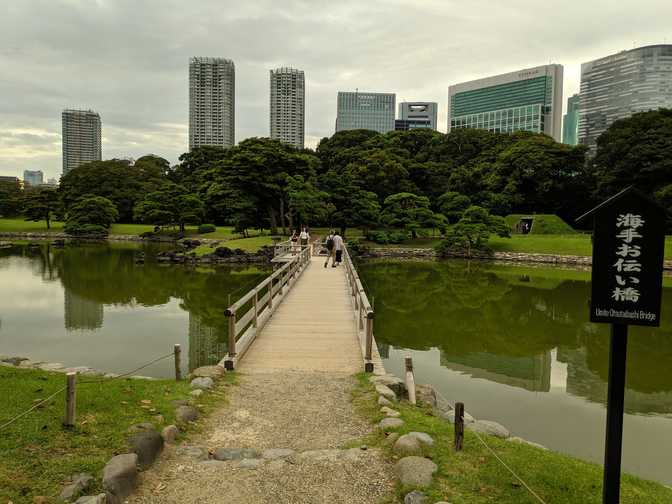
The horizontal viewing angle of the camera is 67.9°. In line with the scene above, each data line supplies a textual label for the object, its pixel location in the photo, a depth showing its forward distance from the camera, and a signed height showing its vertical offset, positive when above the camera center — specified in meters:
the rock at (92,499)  3.27 -1.86
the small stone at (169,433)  4.54 -1.96
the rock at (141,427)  4.40 -1.86
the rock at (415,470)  3.79 -1.92
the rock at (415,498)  3.54 -1.94
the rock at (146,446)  4.06 -1.89
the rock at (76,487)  3.35 -1.85
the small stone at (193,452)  4.35 -2.04
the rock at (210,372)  6.41 -1.97
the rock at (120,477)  3.52 -1.88
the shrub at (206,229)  45.34 -0.69
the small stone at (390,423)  4.83 -1.94
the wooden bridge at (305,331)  7.14 -1.94
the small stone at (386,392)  5.79 -1.96
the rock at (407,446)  4.25 -1.89
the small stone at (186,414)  5.01 -1.97
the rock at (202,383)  5.98 -1.97
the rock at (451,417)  6.33 -2.53
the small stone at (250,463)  4.18 -2.04
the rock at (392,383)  6.23 -1.97
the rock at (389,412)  5.18 -1.96
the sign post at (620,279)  3.23 -0.31
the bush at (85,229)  47.62 -1.08
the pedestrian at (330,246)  19.14 -0.87
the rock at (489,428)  5.91 -2.45
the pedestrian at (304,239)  23.95 -0.74
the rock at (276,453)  4.39 -2.05
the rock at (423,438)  4.37 -1.88
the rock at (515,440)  5.57 -2.42
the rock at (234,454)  4.43 -2.08
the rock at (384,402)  5.51 -1.96
